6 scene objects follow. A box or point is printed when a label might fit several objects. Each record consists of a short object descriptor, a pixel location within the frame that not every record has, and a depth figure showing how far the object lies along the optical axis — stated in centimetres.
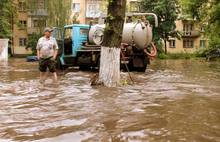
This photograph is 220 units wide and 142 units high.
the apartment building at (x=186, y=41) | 7275
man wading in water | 1448
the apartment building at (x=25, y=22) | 6372
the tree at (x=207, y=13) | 2868
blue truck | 2048
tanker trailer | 2042
